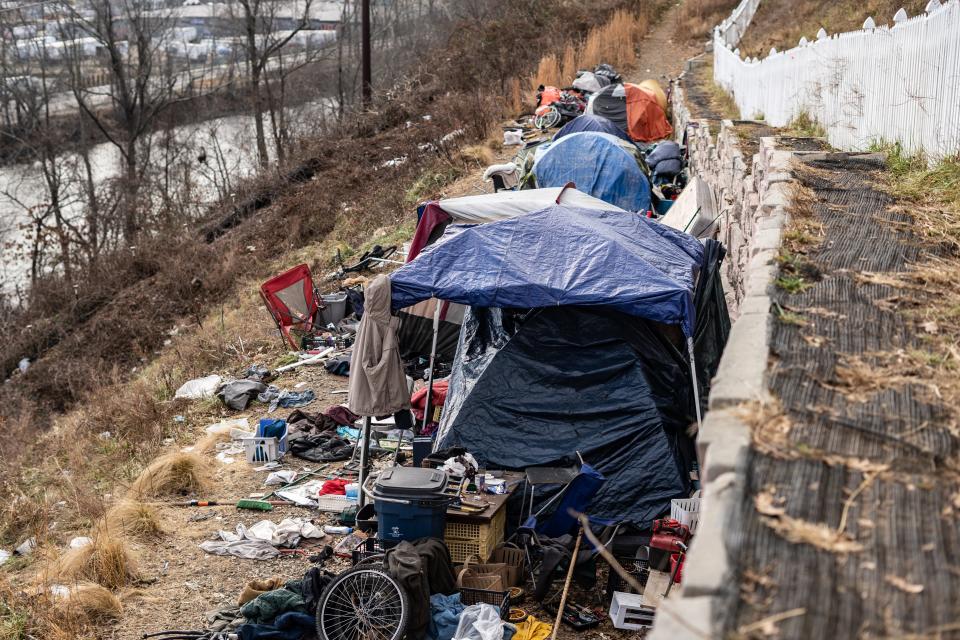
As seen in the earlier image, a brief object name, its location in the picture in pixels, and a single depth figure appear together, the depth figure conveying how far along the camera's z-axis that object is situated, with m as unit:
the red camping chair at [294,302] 12.85
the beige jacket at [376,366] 7.12
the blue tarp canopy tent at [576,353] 6.98
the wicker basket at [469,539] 6.24
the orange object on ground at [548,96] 21.86
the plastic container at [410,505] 6.04
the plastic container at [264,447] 8.90
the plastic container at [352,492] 7.71
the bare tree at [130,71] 32.31
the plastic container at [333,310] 13.37
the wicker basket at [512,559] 6.13
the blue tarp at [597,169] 13.75
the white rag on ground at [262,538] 7.08
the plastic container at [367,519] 6.68
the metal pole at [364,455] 7.28
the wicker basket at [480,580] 5.89
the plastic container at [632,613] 5.68
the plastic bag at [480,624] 5.41
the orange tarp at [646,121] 19.62
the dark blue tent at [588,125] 16.58
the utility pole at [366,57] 25.91
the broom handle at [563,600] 5.50
